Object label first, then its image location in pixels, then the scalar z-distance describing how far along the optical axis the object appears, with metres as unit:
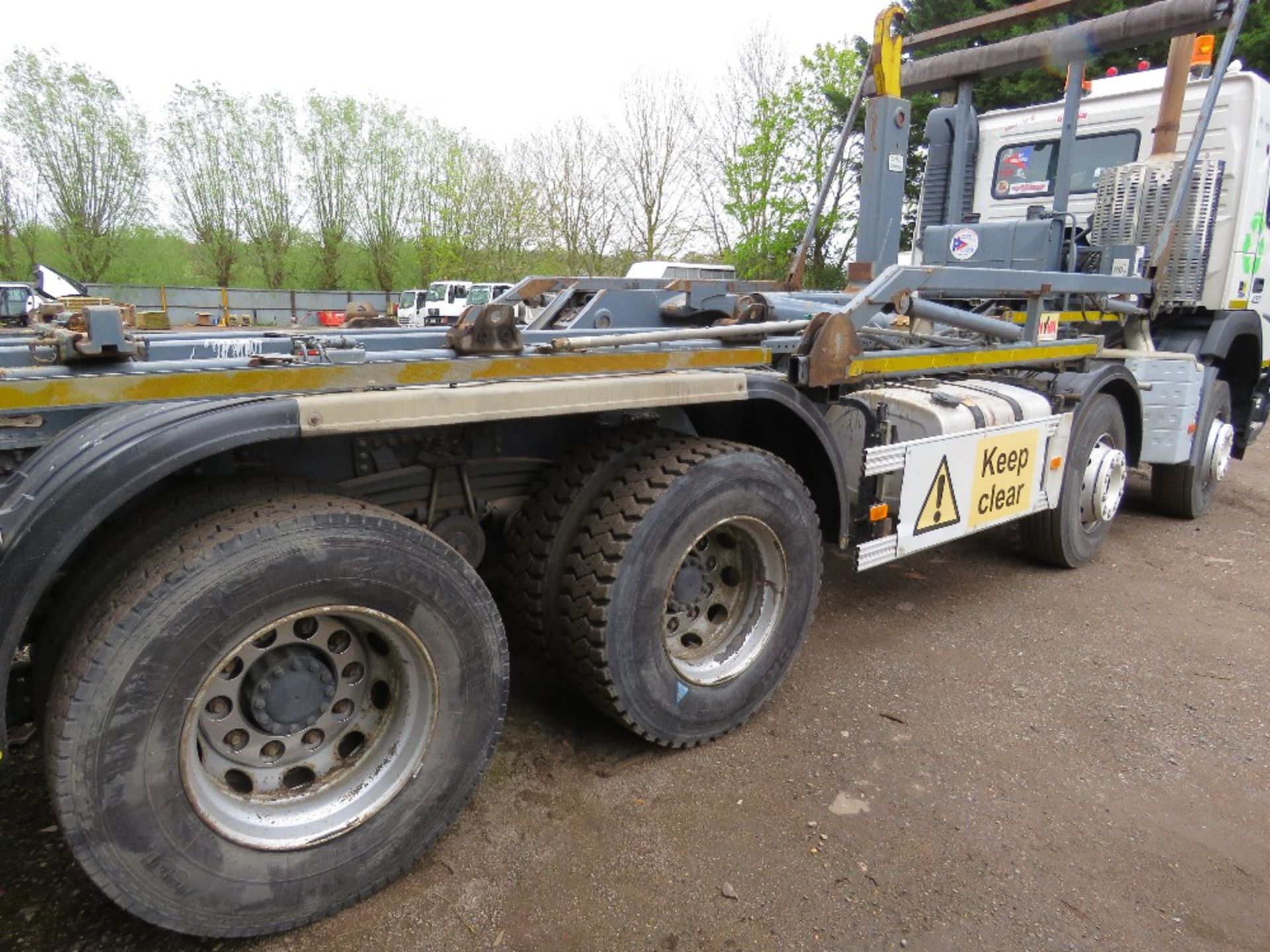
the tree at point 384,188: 33.62
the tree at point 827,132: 19.00
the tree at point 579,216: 26.66
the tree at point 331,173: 33.38
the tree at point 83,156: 28.86
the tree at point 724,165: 23.38
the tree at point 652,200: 25.27
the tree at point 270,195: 32.69
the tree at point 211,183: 31.58
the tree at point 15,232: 28.73
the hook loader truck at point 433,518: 1.83
